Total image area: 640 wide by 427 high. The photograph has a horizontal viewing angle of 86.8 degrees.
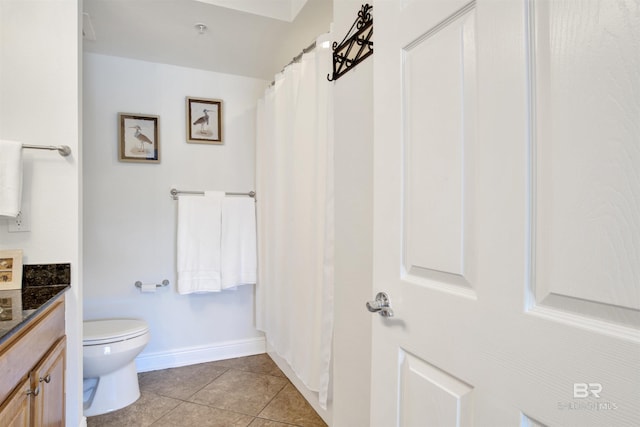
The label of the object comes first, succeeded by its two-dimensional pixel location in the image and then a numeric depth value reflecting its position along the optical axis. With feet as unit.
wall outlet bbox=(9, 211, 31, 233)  4.98
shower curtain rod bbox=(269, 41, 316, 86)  6.20
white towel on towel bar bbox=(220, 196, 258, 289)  8.65
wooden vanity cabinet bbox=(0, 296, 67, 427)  3.03
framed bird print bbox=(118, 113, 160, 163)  8.00
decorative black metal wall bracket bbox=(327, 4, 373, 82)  3.81
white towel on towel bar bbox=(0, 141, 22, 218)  4.63
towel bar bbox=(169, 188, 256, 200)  8.39
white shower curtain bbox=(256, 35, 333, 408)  5.58
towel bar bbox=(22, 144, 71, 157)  4.88
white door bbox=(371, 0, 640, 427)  1.47
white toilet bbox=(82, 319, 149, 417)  6.30
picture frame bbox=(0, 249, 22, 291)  4.80
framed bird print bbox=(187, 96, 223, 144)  8.62
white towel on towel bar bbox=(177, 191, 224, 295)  8.27
